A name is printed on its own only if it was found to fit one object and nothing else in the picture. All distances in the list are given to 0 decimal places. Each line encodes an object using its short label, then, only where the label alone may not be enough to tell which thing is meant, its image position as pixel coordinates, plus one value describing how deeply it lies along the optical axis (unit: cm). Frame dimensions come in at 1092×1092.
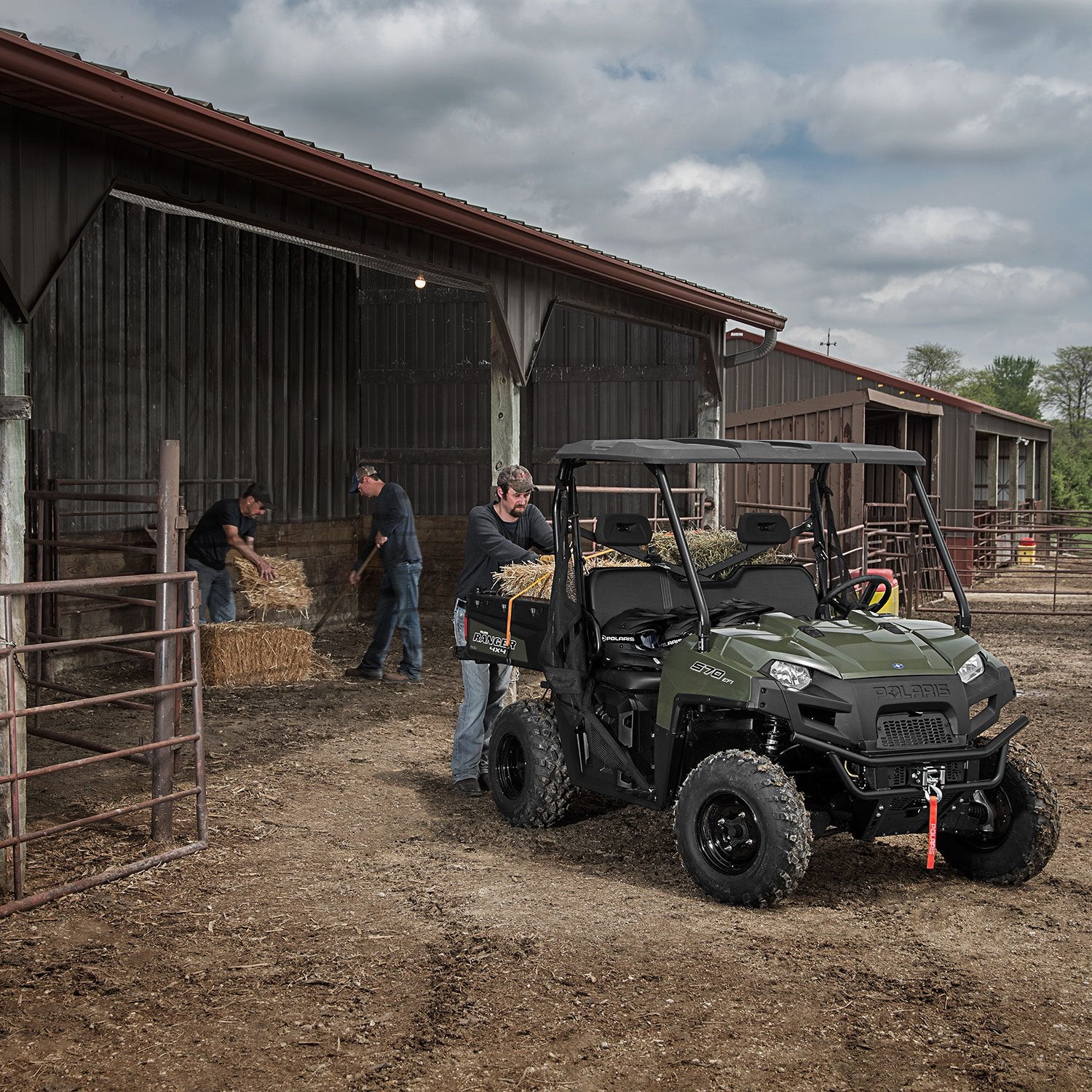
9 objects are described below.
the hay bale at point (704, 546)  1055
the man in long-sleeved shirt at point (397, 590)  1143
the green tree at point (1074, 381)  9619
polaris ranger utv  506
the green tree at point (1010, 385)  8944
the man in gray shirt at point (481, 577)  718
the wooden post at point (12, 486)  568
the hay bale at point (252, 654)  1098
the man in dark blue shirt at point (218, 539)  1128
